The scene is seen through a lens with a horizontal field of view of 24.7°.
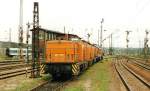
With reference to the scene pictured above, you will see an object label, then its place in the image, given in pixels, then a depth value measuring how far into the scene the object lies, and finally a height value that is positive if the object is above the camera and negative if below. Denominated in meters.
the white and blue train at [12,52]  83.03 +1.22
